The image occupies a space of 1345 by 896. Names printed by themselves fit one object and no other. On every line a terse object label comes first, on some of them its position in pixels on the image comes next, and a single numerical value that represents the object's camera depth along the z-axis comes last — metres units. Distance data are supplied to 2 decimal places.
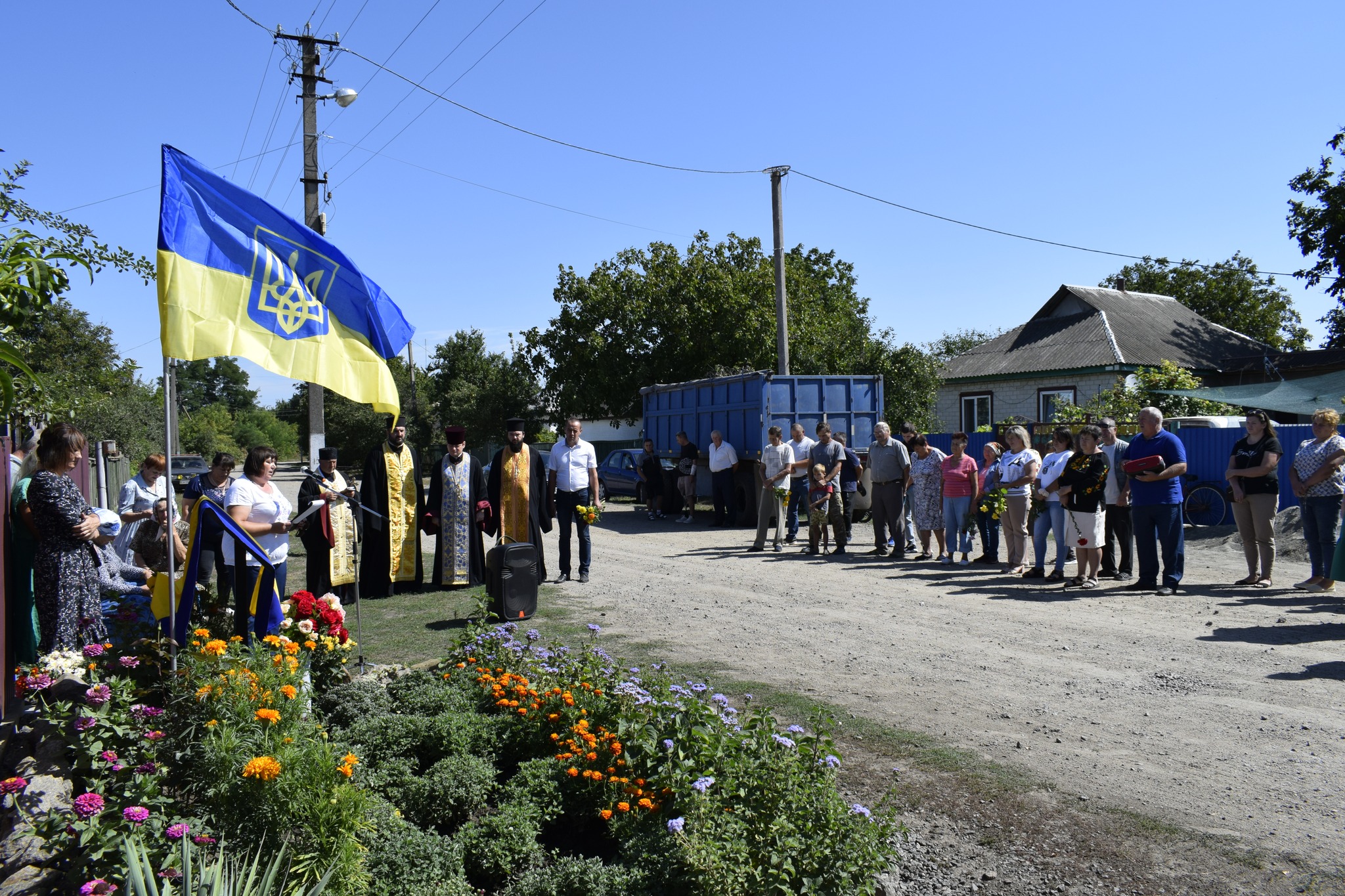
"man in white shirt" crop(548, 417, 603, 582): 10.81
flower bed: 3.41
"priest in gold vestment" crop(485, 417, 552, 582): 10.29
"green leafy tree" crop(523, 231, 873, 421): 29.34
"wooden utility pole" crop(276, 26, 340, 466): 15.07
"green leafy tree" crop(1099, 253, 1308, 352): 43.19
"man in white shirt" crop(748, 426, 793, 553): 13.89
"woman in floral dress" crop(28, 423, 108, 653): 5.05
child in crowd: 13.40
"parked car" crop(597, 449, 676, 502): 25.31
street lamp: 15.83
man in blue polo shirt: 9.57
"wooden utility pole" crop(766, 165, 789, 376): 22.08
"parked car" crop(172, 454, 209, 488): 25.57
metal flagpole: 4.53
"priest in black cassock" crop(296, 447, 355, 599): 9.70
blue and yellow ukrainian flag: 4.91
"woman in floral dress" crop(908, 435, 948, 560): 12.55
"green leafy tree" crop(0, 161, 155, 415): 3.38
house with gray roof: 29.33
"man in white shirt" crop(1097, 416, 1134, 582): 10.06
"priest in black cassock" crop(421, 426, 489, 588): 10.59
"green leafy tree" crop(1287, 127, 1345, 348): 27.97
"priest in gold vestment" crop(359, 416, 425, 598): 10.66
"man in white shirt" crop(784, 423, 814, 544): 13.94
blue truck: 17.80
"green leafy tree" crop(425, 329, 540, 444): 42.88
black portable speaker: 8.41
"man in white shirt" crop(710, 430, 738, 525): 18.14
